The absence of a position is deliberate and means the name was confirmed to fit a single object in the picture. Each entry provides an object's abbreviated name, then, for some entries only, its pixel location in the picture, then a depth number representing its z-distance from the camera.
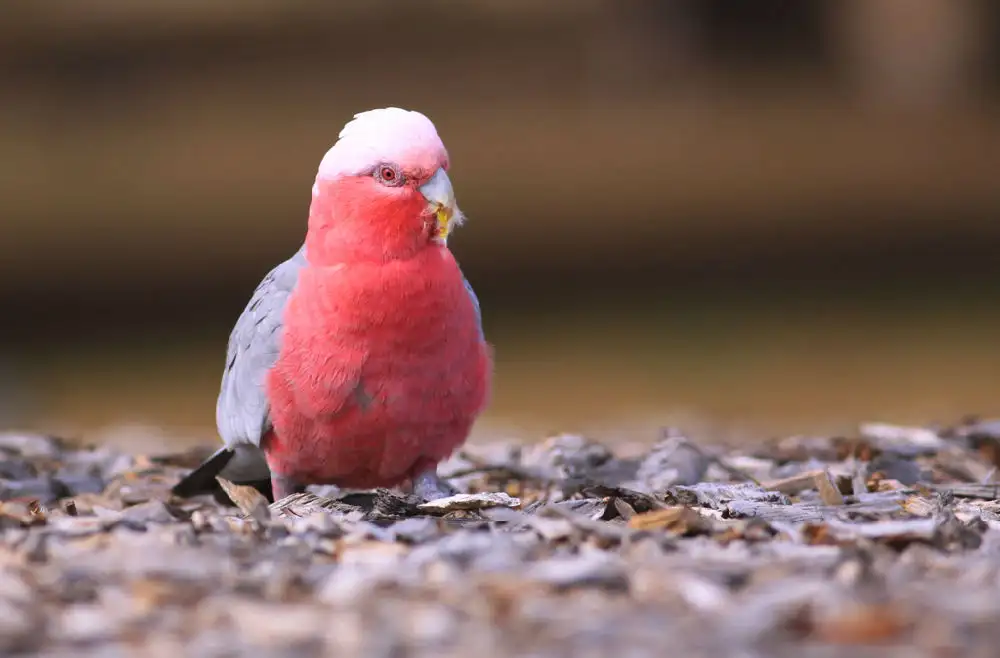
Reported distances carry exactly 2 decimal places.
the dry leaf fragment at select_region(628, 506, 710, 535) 5.63
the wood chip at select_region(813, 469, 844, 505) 6.85
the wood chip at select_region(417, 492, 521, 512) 6.41
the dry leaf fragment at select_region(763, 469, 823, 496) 7.28
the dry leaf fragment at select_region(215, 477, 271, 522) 7.50
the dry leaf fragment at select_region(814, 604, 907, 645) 4.01
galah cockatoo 6.77
